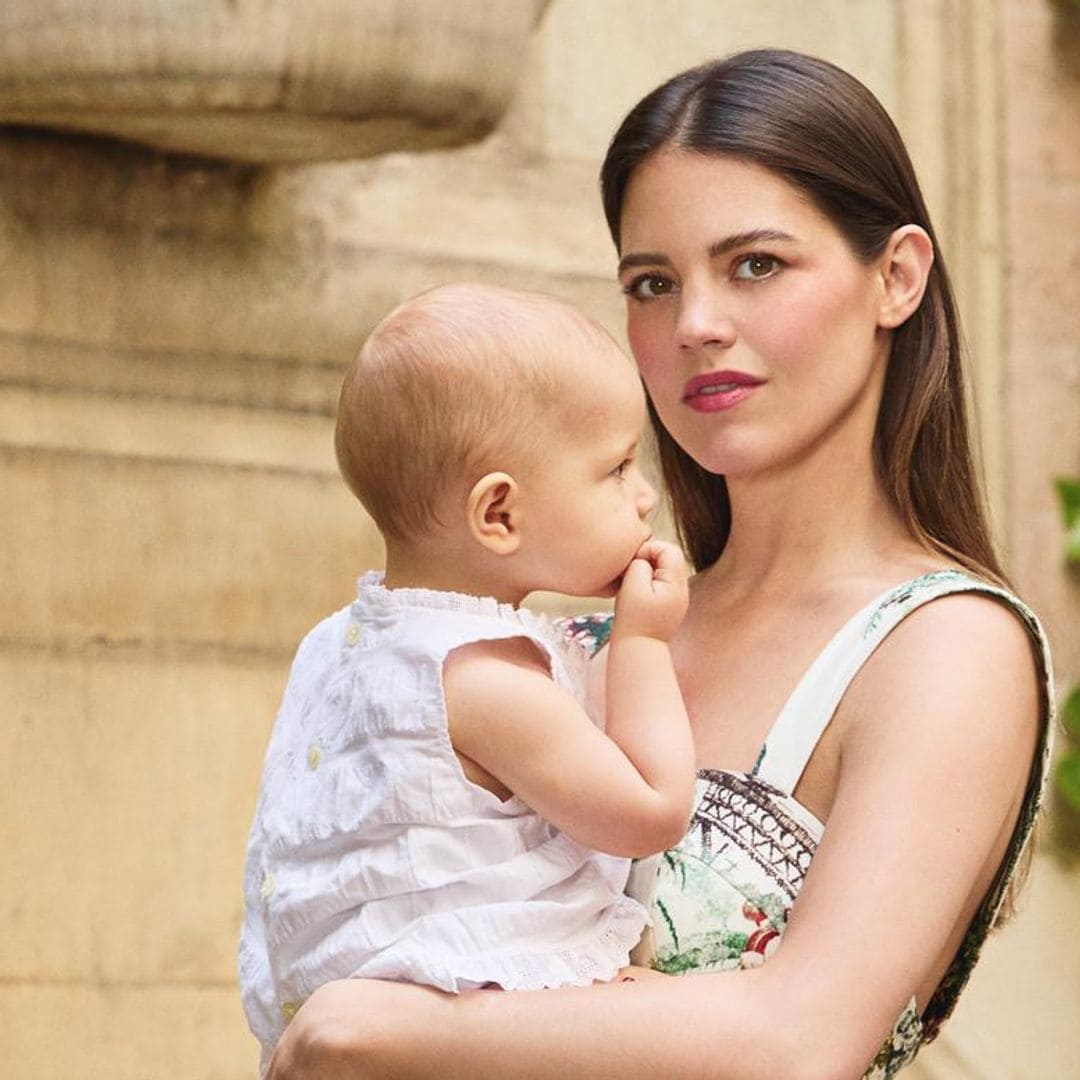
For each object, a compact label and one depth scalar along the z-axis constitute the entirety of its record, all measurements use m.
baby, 3.09
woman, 3.07
